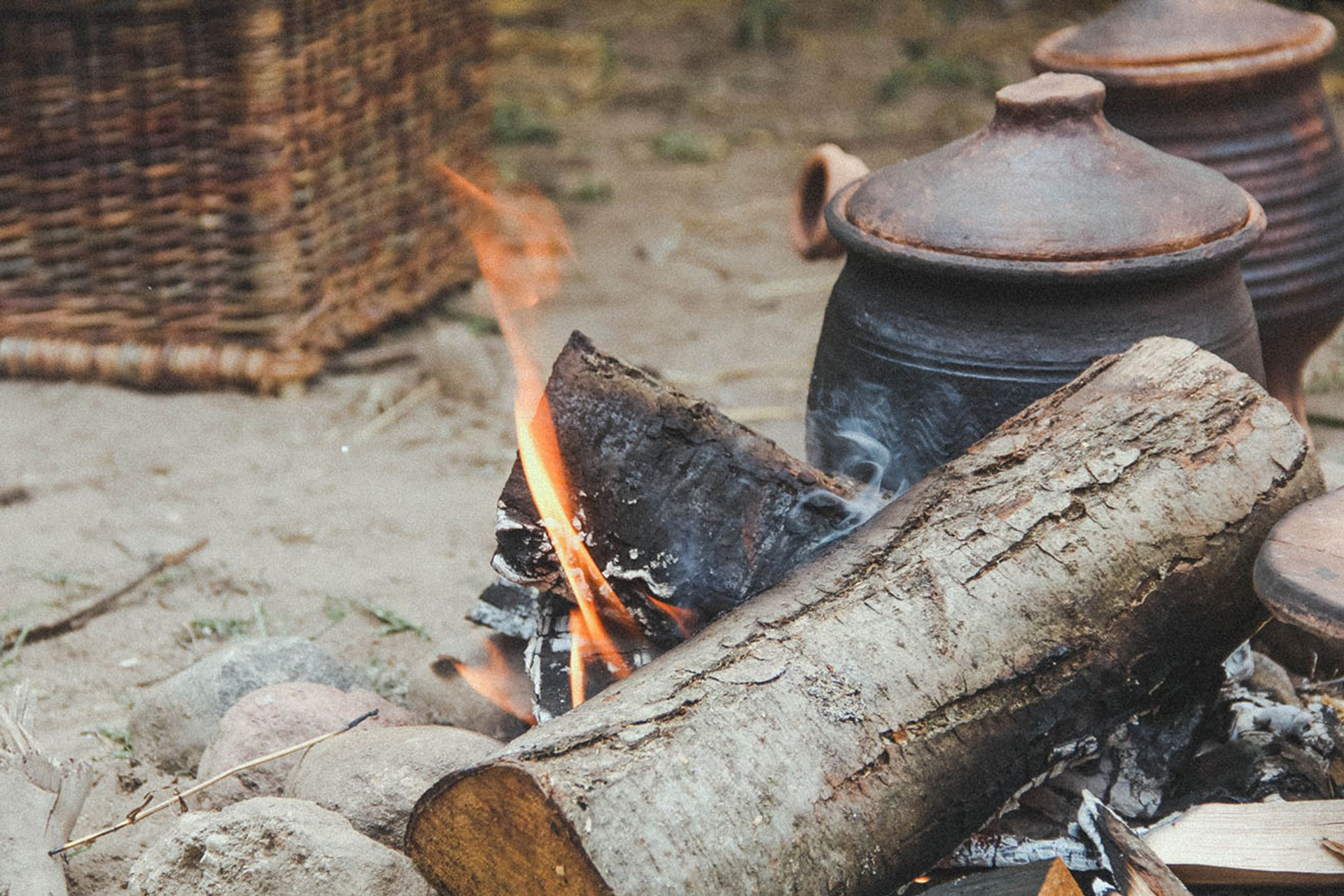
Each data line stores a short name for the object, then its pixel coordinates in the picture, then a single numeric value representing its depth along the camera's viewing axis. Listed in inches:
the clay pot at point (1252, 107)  135.7
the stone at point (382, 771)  79.0
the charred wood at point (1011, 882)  73.4
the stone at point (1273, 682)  99.3
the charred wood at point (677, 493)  85.1
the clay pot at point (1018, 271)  95.3
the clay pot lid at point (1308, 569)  68.4
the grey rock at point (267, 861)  70.4
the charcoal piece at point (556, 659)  86.0
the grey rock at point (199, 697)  97.7
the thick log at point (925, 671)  64.6
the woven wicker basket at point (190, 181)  160.6
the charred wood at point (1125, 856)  72.9
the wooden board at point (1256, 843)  76.8
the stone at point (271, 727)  87.9
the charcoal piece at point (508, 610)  98.6
